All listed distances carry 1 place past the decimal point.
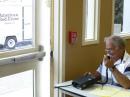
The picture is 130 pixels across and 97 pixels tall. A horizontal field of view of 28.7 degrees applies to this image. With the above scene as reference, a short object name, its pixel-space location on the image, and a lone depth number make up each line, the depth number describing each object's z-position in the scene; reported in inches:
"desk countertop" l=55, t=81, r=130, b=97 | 83.0
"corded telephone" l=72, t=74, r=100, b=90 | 88.4
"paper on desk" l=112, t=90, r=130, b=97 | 81.7
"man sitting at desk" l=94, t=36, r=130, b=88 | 91.7
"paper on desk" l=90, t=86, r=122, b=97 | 83.2
